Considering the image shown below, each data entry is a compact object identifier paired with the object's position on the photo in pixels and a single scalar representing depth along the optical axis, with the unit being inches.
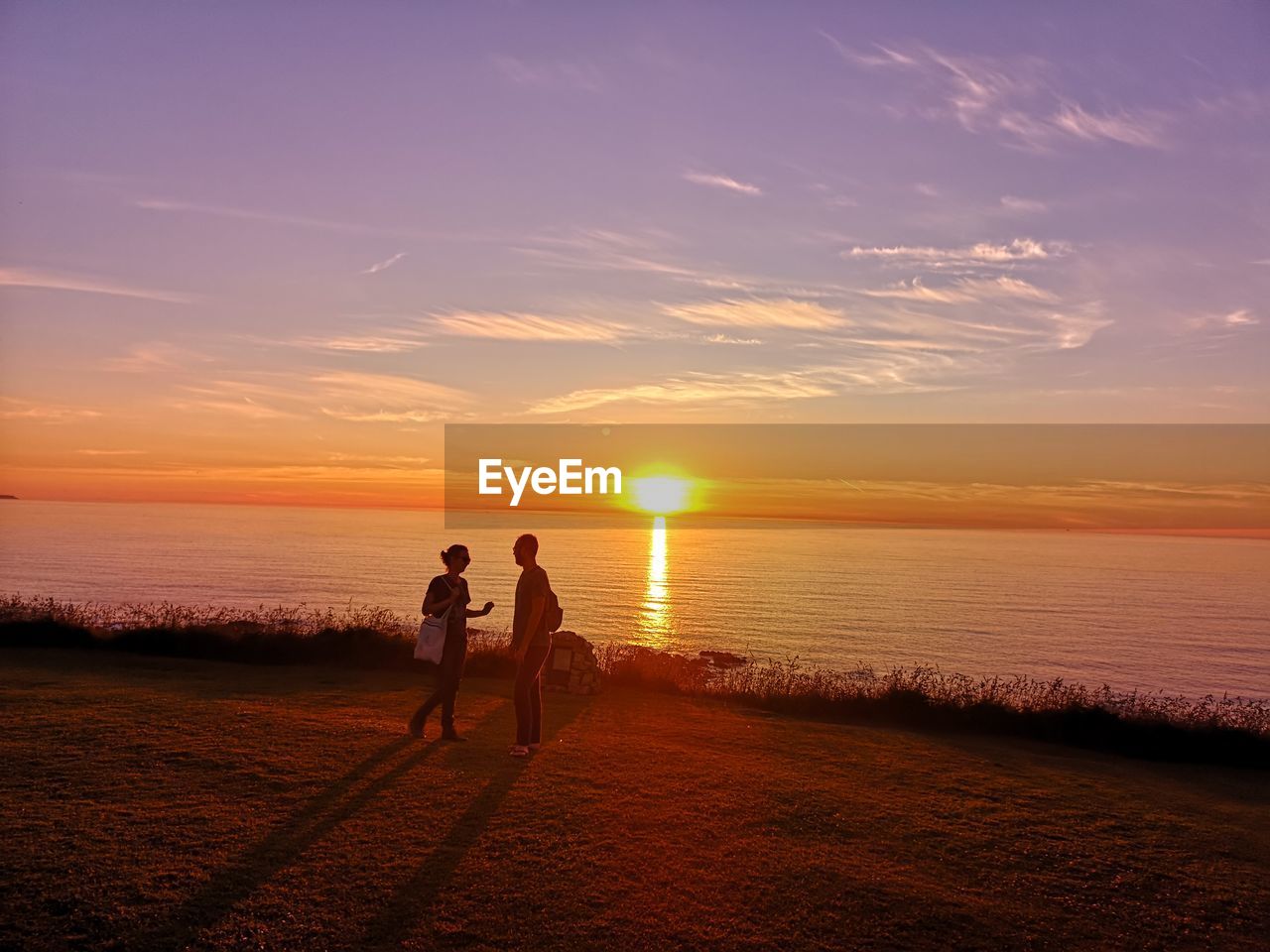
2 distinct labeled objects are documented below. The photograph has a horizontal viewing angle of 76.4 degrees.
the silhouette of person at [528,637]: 379.9
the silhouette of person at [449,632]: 417.7
